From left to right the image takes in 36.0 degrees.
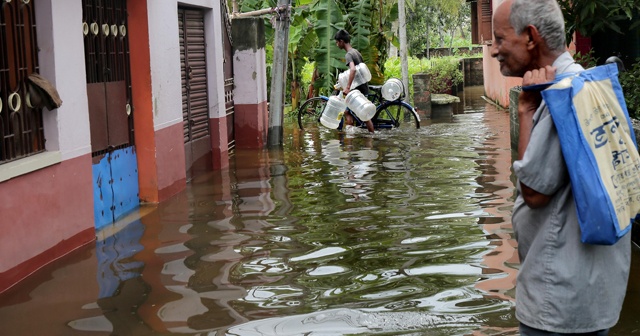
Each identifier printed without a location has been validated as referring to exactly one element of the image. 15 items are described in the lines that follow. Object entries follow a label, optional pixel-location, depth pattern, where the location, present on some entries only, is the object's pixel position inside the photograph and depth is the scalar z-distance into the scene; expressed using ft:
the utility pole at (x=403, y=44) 75.56
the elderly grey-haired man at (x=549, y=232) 10.29
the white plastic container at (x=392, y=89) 62.90
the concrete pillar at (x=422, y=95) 77.97
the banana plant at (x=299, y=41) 74.90
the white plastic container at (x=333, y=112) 62.28
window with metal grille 25.13
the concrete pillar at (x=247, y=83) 57.67
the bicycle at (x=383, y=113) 63.05
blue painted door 31.81
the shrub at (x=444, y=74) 99.18
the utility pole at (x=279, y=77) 57.57
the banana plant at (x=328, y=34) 70.38
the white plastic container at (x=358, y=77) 60.64
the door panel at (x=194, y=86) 44.16
